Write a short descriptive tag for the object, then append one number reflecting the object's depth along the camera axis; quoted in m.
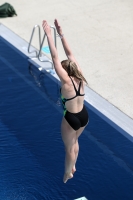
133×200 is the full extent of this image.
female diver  11.60
